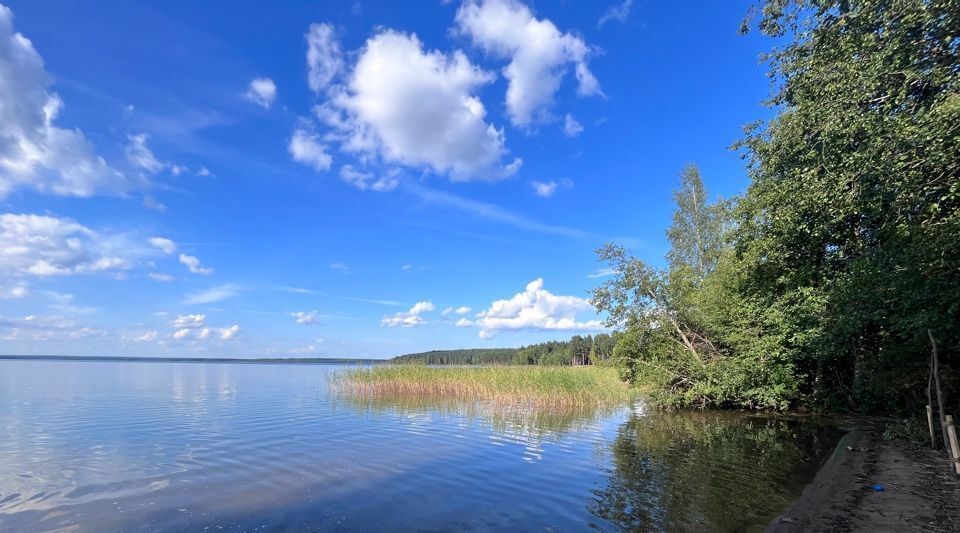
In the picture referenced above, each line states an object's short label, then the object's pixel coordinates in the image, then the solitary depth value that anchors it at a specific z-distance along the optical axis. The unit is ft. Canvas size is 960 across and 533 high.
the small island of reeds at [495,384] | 76.74
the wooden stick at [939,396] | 30.32
